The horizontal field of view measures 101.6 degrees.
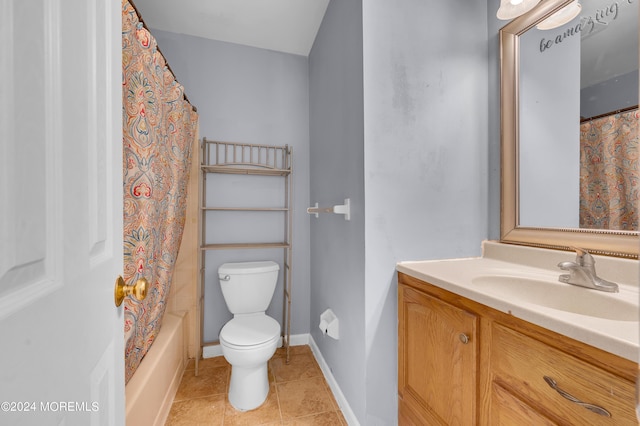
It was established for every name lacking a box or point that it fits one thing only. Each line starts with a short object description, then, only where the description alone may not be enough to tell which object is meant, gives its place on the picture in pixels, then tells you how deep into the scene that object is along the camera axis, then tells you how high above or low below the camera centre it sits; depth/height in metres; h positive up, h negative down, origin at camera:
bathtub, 1.13 -0.83
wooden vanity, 0.58 -0.45
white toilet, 1.48 -0.73
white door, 0.31 +0.00
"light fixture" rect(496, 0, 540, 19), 1.13 +0.91
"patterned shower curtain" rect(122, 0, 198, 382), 1.04 +0.18
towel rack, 1.38 +0.02
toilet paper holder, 1.52 -0.67
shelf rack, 1.94 +0.32
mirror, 0.98 +0.39
